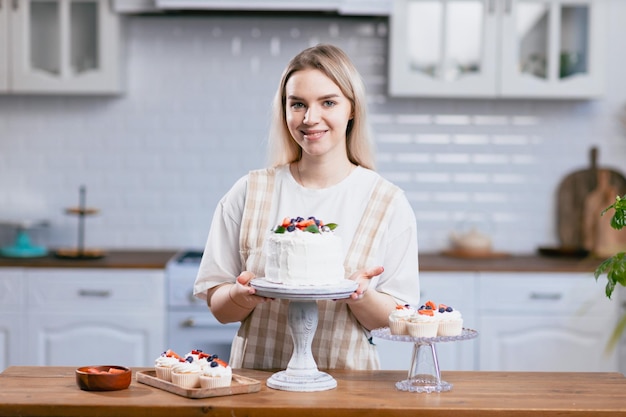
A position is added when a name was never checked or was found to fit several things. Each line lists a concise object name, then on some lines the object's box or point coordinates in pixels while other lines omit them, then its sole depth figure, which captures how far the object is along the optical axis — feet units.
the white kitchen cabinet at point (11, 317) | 14.07
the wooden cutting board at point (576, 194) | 16.10
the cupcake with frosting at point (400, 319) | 7.14
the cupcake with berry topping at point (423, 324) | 7.06
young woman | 7.95
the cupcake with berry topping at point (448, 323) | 7.18
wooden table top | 6.64
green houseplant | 6.40
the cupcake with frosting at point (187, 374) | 7.04
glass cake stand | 7.20
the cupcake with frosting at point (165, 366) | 7.24
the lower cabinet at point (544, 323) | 14.21
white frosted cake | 7.18
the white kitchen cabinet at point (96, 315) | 14.05
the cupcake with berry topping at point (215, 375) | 6.95
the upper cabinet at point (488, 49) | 14.94
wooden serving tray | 6.86
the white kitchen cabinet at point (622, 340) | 14.30
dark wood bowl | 7.02
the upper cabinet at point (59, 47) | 14.85
